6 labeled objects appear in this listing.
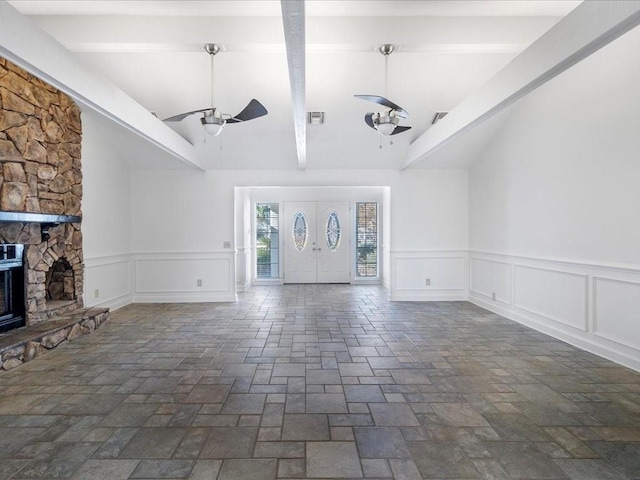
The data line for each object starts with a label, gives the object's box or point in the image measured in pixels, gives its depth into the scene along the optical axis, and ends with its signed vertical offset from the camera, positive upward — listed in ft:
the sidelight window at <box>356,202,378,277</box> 27.63 -0.35
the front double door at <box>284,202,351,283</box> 27.68 -0.58
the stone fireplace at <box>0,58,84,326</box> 11.34 +1.80
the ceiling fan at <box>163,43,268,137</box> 11.23 +4.06
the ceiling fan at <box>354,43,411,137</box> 11.26 +4.02
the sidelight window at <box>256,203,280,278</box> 27.89 -0.48
